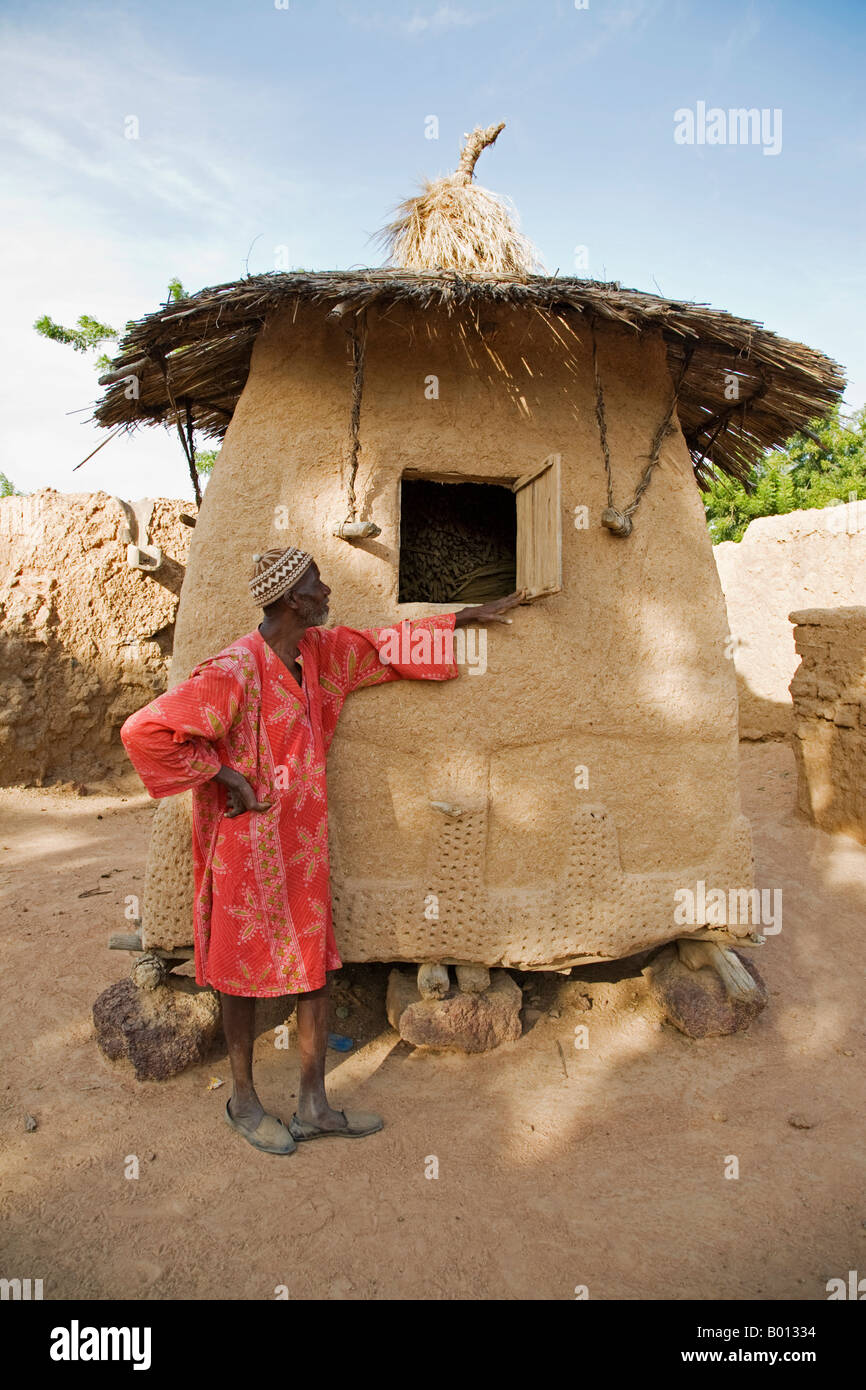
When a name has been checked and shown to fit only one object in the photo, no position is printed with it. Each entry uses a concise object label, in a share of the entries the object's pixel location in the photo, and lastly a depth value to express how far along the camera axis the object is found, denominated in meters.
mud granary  3.26
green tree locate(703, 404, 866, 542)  13.30
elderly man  2.69
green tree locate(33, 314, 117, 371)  13.12
